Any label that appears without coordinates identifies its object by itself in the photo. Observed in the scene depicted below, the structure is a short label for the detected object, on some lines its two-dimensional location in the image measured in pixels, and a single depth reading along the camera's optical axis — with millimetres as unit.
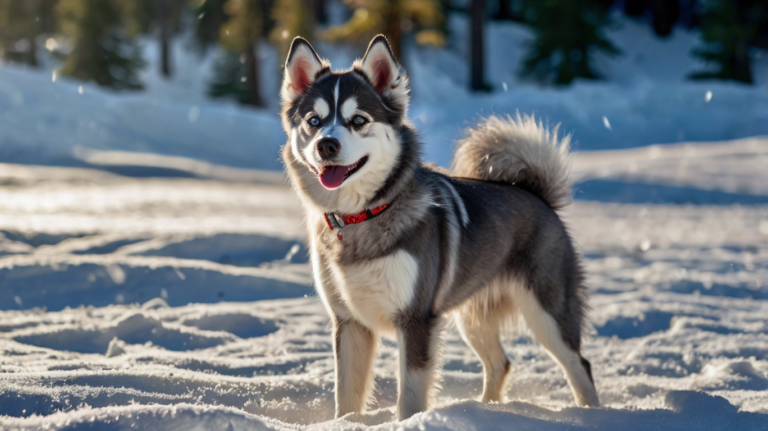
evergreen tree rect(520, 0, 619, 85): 22344
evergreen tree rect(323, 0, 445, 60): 16188
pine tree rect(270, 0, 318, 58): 20891
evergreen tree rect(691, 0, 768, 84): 21552
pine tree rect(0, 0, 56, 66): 25703
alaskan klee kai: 2752
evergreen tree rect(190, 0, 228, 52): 27531
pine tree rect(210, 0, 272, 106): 21641
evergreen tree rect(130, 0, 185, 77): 27094
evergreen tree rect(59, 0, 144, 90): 23875
